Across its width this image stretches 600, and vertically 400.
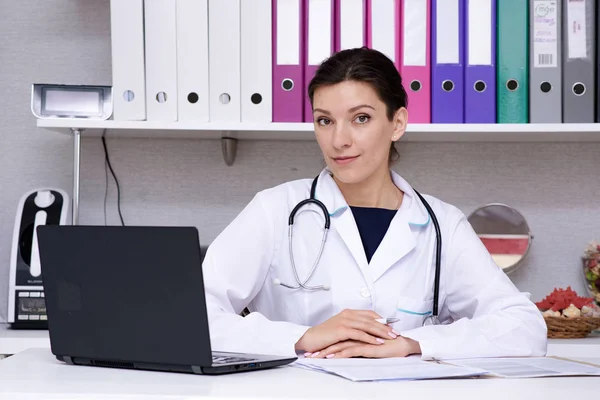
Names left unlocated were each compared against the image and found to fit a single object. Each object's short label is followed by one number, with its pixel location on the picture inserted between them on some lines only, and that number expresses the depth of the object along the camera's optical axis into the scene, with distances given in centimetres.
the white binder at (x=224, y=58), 329
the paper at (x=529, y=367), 237
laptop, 233
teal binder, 330
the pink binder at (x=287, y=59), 330
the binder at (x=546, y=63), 329
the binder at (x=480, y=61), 330
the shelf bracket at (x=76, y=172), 339
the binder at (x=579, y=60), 328
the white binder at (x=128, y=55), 329
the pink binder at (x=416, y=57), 330
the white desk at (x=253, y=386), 205
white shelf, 328
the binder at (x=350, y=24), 329
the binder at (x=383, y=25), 330
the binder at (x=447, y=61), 330
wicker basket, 326
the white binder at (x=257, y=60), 329
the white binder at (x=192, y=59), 329
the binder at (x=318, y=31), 330
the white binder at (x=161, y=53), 329
